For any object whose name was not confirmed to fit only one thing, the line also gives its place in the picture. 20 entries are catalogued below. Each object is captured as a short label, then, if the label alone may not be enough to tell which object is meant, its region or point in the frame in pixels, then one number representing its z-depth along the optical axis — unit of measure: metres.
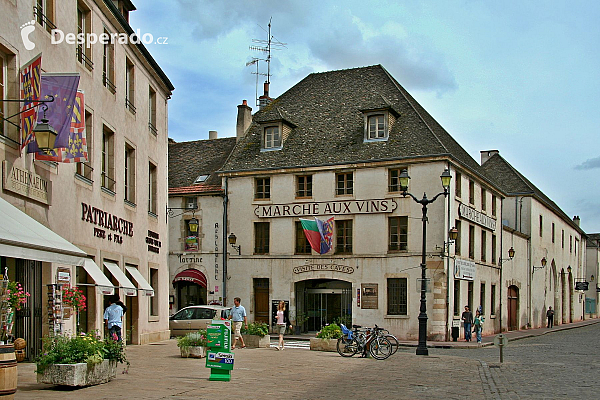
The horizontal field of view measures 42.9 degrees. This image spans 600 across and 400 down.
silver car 29.95
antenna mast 46.59
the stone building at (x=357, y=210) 35.91
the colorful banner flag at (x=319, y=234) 37.06
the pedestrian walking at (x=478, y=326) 33.44
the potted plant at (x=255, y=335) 25.64
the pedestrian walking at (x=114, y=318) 18.80
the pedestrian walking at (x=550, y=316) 51.92
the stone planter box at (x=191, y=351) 19.70
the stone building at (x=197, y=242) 40.12
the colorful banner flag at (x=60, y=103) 15.27
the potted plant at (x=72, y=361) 12.08
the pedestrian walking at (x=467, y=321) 34.50
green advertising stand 14.43
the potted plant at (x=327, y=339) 24.62
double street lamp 24.70
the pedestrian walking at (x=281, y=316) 26.17
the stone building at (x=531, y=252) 47.81
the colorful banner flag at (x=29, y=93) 14.82
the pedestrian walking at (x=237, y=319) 25.31
